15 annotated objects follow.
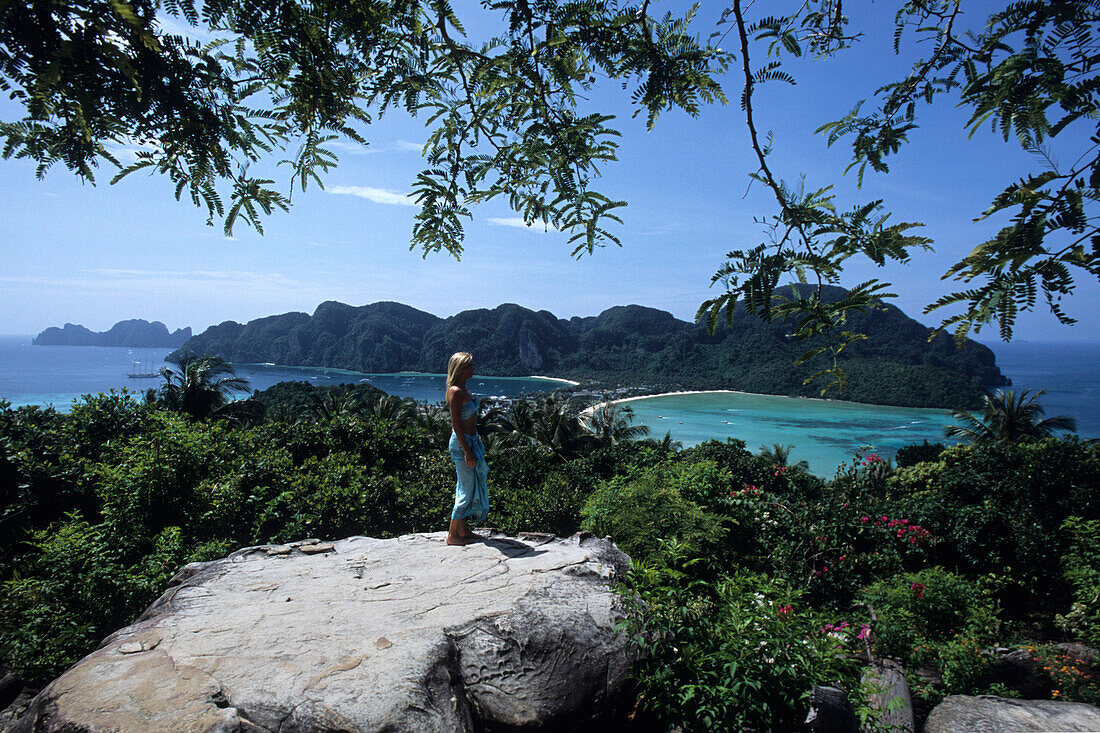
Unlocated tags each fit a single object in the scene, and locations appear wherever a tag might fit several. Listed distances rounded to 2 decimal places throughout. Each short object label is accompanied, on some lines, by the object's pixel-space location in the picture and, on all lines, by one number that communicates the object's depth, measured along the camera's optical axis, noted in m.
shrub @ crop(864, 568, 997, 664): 5.51
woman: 5.00
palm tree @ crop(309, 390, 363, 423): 26.75
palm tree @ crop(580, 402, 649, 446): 31.27
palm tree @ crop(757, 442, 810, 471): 29.21
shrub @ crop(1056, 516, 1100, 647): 6.52
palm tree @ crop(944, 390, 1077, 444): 26.73
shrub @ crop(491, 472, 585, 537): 7.79
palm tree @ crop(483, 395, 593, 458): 26.78
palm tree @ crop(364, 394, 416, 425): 26.83
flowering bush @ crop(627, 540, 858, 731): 2.82
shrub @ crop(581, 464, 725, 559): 6.11
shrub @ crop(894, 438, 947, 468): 31.31
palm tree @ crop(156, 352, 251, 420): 24.44
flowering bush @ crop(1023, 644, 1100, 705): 4.80
